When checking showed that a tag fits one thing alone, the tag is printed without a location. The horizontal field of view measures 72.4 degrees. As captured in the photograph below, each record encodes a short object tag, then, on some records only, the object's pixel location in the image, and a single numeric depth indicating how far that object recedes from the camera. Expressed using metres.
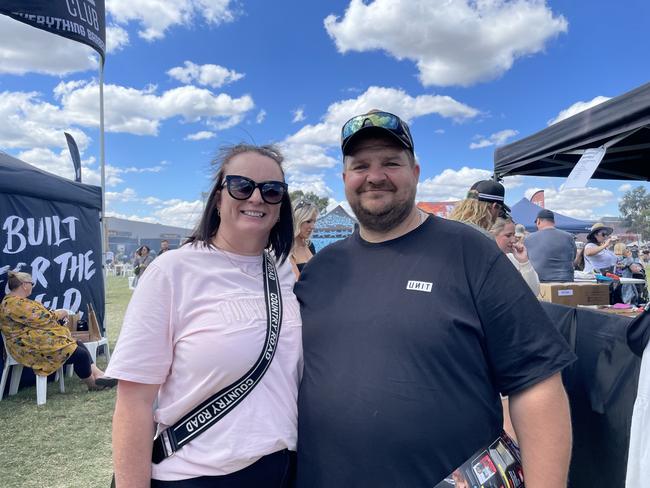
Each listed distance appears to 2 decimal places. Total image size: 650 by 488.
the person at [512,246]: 3.33
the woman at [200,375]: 1.34
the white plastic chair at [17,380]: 5.25
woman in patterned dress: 5.25
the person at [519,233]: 3.76
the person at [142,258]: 14.40
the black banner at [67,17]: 6.42
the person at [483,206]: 3.21
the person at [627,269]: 6.37
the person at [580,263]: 10.64
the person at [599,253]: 8.77
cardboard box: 3.80
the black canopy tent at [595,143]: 2.64
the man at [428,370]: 1.28
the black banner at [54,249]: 5.66
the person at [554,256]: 5.17
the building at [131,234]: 51.68
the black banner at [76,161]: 8.46
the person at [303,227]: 4.29
